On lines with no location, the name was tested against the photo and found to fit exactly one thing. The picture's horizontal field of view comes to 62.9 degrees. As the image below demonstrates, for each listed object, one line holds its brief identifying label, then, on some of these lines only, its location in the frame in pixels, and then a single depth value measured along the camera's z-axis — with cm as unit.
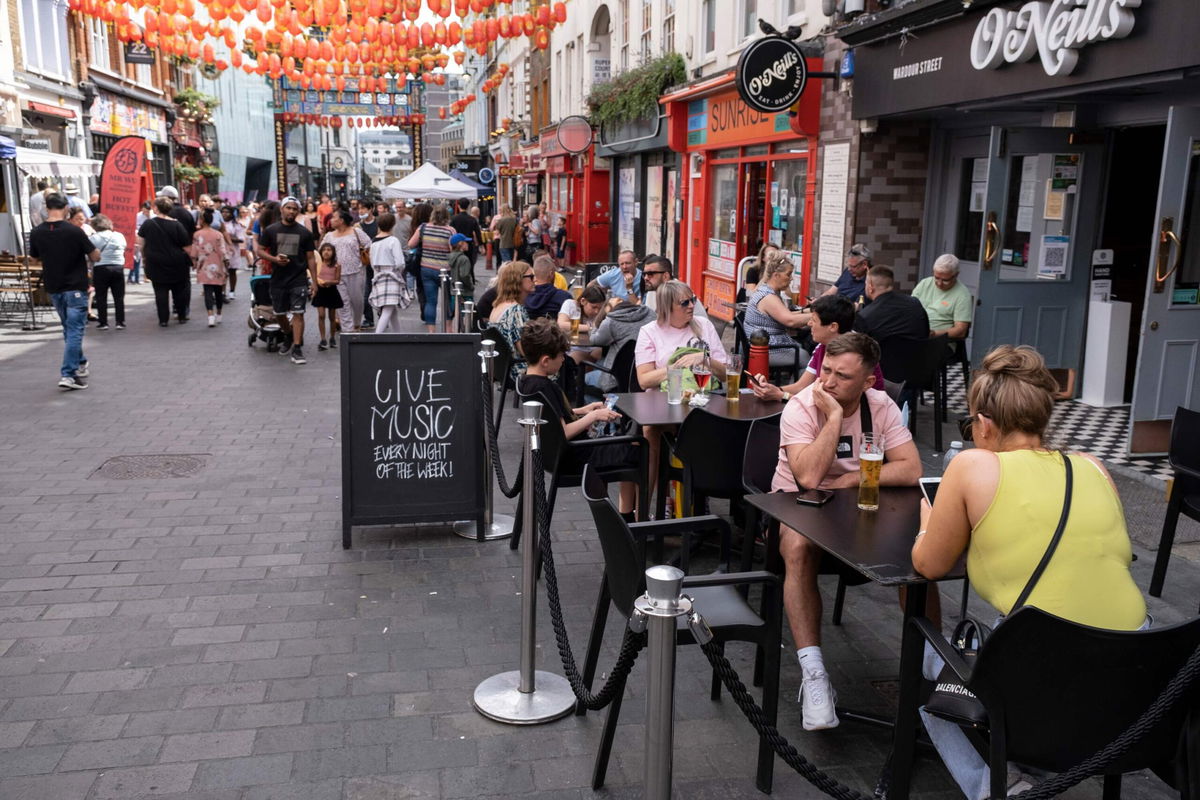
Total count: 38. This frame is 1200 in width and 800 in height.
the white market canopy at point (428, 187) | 1920
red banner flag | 1739
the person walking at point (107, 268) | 1377
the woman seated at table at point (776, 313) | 832
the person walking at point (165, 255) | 1407
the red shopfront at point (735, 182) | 1277
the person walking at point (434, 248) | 1395
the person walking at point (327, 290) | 1234
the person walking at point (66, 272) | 973
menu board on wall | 1143
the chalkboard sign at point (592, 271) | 1295
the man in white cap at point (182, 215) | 1607
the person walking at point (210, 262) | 1462
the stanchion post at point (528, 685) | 382
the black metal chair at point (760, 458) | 458
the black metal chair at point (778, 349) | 841
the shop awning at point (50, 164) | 1617
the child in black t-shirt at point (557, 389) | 533
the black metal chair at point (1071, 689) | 239
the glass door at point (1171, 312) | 705
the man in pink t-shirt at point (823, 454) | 369
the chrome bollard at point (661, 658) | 224
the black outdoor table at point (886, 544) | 307
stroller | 1254
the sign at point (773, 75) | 1126
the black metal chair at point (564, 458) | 522
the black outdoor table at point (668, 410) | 518
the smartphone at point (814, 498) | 374
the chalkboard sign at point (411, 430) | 560
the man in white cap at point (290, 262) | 1199
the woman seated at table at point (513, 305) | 815
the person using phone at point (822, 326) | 546
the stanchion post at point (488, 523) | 582
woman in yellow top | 269
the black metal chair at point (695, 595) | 314
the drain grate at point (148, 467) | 705
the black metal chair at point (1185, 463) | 464
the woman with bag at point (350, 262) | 1250
